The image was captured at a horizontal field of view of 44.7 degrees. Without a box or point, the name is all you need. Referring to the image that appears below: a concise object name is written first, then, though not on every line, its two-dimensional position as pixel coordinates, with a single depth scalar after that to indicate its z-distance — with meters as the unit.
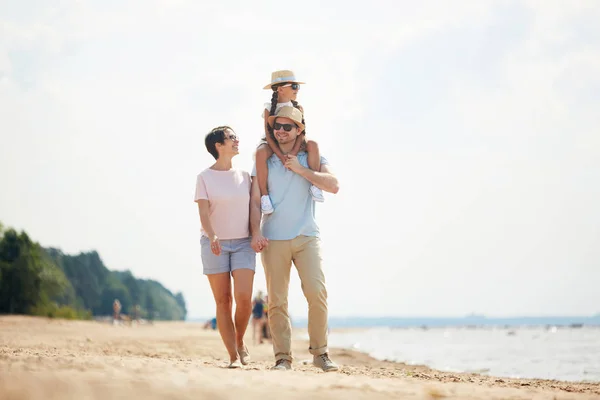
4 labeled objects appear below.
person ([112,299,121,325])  39.45
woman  6.70
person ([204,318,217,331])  44.50
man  6.39
